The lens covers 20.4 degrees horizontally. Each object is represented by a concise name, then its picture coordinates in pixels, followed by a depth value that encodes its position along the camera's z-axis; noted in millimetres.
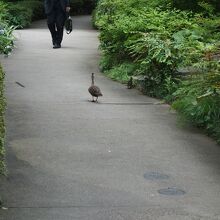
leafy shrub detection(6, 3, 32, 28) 25483
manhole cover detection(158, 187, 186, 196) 6094
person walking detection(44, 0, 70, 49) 17172
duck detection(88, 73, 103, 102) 10219
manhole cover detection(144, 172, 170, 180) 6563
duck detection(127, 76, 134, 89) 11745
